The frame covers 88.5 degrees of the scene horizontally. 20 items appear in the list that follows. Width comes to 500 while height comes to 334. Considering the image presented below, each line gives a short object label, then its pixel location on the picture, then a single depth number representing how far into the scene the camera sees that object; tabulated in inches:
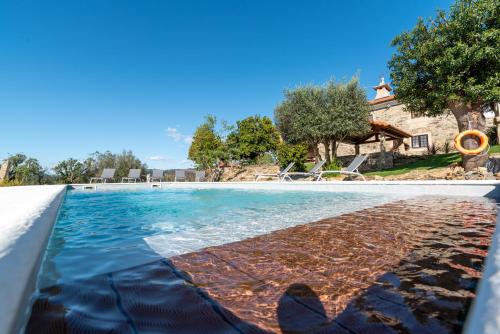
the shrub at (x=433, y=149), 789.4
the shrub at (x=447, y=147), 744.8
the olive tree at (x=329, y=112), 614.2
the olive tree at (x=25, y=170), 669.9
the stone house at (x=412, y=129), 774.8
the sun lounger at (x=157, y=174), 740.2
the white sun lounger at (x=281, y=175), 509.7
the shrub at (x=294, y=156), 654.5
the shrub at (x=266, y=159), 772.6
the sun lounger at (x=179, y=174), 764.2
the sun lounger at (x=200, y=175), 733.3
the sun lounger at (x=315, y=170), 484.0
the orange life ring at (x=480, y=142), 355.9
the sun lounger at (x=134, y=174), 717.9
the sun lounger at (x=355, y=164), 415.2
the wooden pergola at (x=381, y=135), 641.0
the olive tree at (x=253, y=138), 778.2
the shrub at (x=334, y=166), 629.0
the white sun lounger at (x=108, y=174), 666.9
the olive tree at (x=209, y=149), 784.9
